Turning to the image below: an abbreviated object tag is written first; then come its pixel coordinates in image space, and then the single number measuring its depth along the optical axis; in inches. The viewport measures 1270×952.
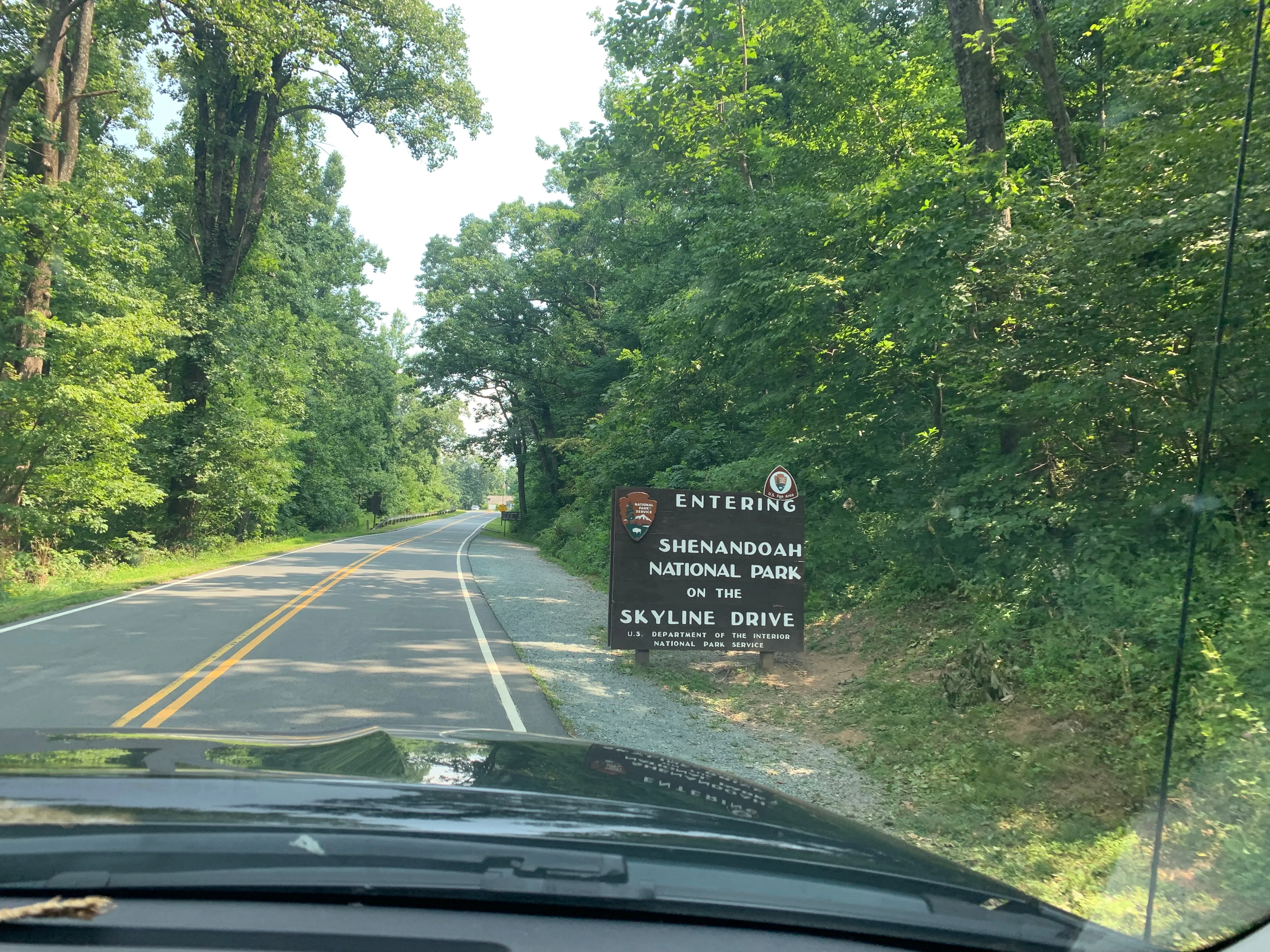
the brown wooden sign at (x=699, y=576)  412.2
